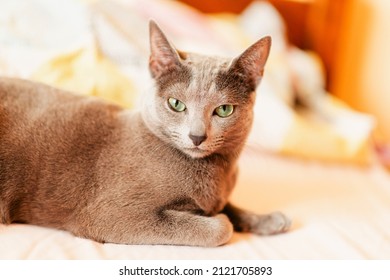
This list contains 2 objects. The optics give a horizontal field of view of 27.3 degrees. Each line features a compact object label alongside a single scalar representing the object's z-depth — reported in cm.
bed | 64
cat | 64
